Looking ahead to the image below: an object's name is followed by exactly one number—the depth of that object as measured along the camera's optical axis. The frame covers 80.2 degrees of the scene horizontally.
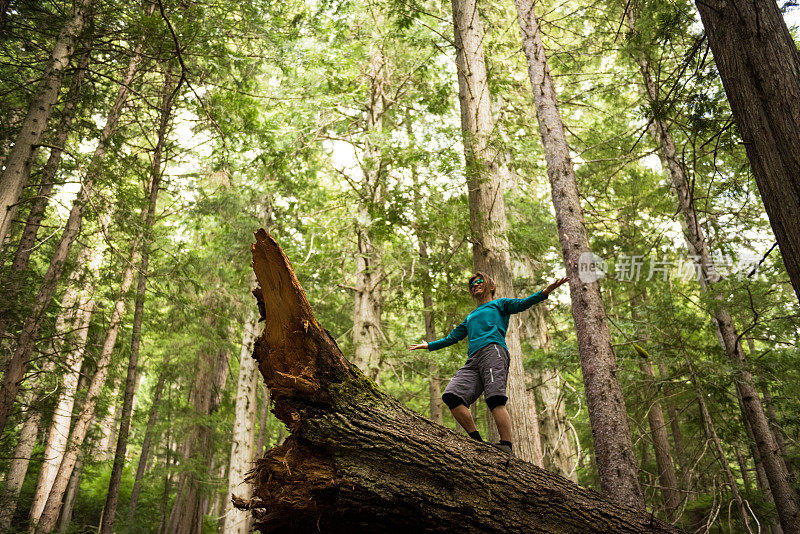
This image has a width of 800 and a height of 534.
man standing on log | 4.08
